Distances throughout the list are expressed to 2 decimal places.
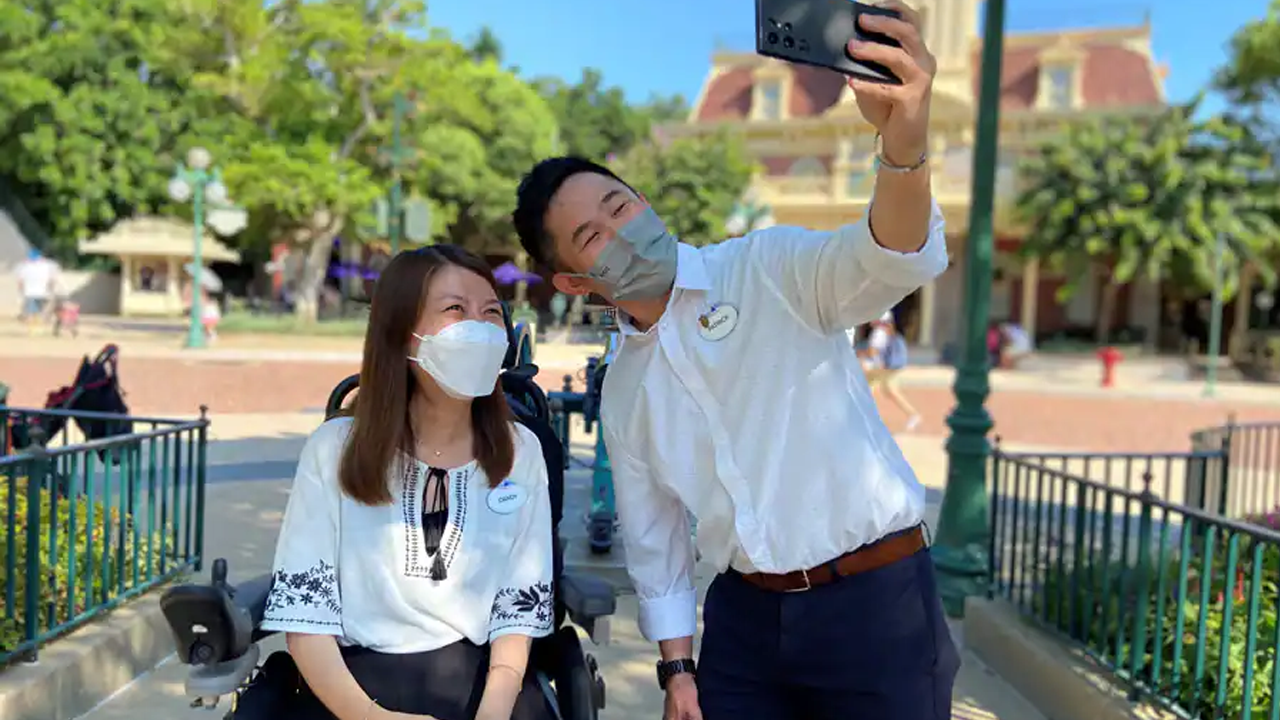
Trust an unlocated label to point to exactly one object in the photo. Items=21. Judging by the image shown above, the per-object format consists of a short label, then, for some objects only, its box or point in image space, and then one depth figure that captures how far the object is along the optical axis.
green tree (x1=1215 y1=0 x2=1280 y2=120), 20.97
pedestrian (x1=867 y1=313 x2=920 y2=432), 12.02
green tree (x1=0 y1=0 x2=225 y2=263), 29.81
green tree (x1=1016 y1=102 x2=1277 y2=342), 23.37
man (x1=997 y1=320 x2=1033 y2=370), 23.83
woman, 1.99
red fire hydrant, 19.69
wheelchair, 1.90
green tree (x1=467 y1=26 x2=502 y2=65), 52.62
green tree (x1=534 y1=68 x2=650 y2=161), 44.31
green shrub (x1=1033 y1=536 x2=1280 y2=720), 2.94
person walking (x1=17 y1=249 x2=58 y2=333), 21.69
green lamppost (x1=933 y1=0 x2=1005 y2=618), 4.65
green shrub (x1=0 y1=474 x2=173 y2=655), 3.13
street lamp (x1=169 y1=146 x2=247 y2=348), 19.05
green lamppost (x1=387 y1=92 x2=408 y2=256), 15.70
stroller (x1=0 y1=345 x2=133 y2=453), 5.06
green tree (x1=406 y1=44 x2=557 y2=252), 24.19
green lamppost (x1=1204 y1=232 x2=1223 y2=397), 18.96
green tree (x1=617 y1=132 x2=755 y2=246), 27.25
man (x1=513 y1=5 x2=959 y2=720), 1.67
